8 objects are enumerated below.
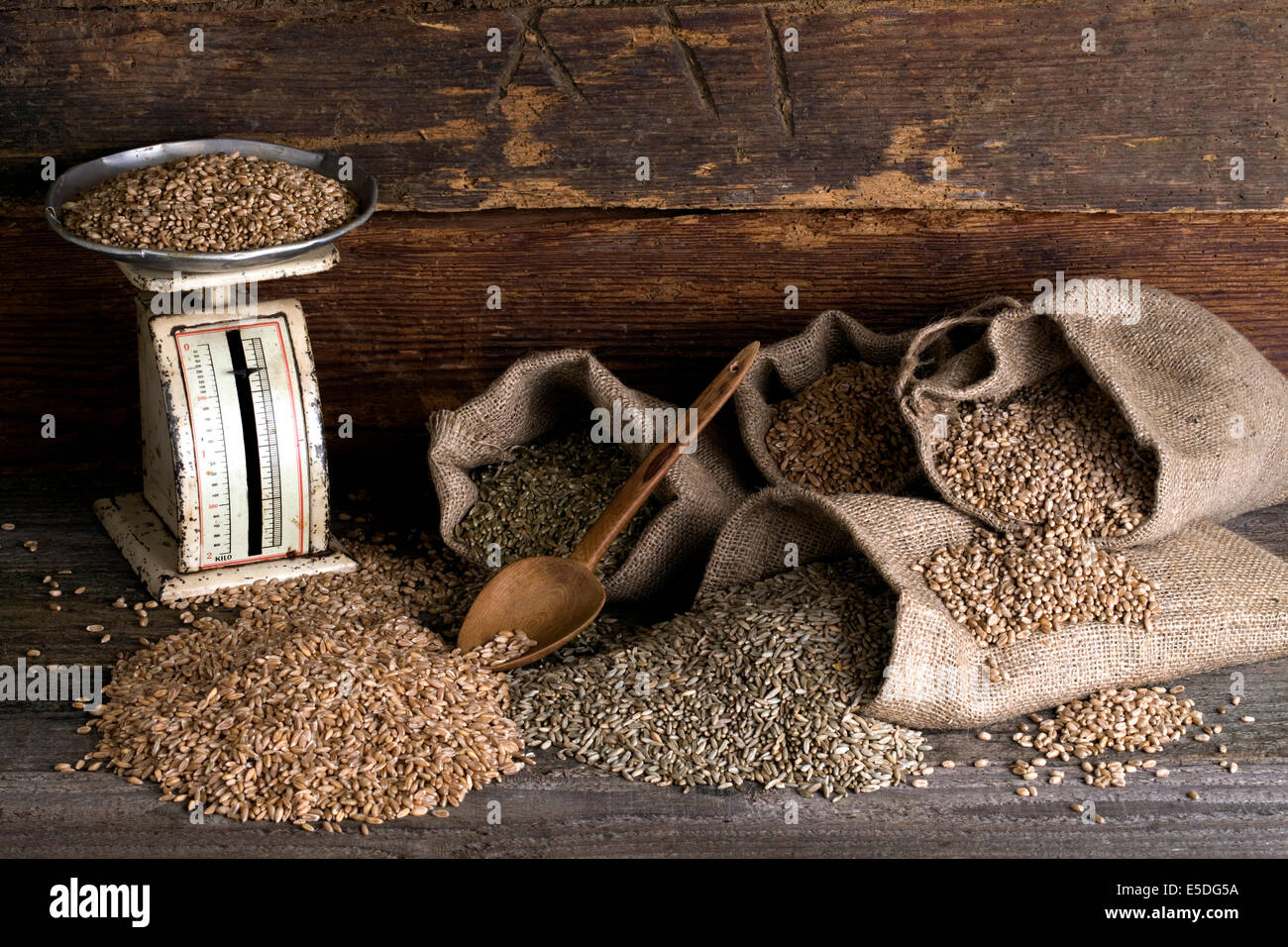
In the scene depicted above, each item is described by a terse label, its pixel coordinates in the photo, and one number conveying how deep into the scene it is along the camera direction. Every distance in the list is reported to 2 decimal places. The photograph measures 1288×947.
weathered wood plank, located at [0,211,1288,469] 2.40
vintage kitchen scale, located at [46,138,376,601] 2.02
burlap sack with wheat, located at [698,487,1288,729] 1.82
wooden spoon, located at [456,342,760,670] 2.03
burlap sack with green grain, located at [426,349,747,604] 2.13
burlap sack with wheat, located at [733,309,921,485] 2.21
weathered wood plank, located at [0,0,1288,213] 2.22
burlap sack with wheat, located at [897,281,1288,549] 2.00
